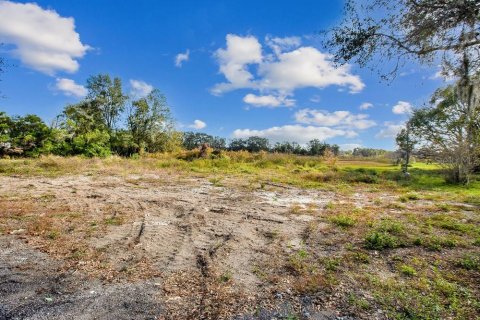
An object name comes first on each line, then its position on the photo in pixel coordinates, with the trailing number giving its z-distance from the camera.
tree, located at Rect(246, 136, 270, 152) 79.38
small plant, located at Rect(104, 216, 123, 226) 6.64
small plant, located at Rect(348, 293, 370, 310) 3.46
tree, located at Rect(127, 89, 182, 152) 34.69
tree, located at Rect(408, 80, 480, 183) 15.31
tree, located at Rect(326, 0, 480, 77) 3.91
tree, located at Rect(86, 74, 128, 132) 36.97
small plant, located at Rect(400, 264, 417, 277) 4.33
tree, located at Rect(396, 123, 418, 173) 22.29
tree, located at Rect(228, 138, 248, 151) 86.07
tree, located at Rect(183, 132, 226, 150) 90.86
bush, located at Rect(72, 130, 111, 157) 24.36
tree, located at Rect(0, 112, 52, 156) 21.38
